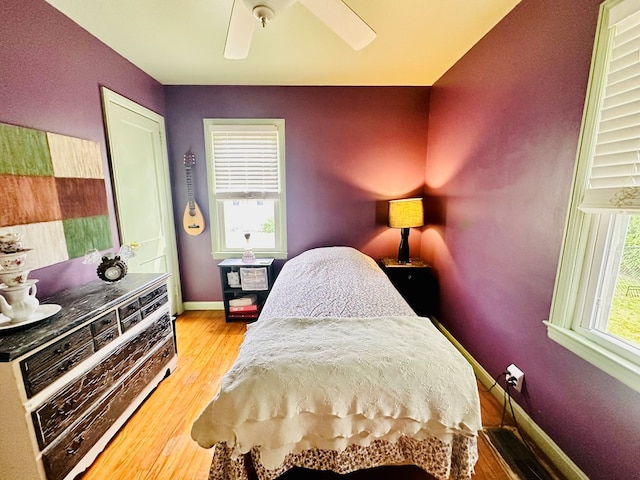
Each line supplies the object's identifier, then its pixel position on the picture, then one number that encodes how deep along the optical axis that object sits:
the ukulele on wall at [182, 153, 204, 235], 2.85
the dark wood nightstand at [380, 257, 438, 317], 2.65
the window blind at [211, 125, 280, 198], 2.79
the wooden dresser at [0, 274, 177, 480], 1.06
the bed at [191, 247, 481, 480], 0.96
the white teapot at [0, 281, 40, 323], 1.15
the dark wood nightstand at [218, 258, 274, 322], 2.79
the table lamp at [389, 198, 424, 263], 2.60
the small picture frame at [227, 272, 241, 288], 2.83
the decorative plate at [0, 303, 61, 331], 1.14
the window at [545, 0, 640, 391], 1.02
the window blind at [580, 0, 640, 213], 1.01
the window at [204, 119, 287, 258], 2.78
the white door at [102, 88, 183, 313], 2.12
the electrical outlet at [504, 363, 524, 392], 1.56
